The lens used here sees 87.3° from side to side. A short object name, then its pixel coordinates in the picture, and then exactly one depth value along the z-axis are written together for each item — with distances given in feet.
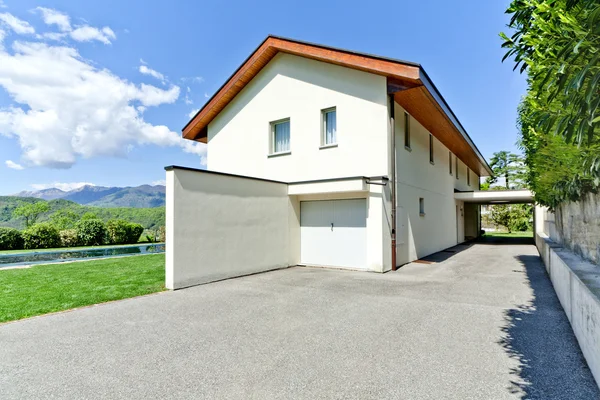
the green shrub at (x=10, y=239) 62.85
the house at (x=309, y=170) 28.14
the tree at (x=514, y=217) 115.44
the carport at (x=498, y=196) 60.18
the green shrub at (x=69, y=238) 69.77
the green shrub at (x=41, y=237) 65.67
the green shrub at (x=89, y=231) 70.95
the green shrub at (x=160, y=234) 81.67
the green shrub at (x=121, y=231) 74.92
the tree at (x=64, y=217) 98.73
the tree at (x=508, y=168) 124.76
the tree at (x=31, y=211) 106.11
